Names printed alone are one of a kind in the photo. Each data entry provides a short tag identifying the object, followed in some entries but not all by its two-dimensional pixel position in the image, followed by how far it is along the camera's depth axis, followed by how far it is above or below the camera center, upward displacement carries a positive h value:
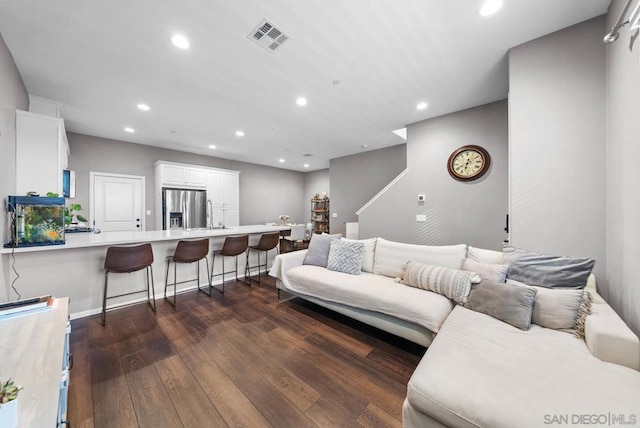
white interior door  4.65 +0.26
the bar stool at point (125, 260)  2.54 -0.52
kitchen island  2.33 -0.61
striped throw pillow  2.00 -0.63
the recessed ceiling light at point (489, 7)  1.73 +1.59
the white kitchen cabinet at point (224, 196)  5.98 +0.47
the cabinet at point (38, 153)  2.53 +0.71
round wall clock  3.41 +0.76
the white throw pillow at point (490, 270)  1.95 -0.52
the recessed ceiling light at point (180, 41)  2.03 +1.56
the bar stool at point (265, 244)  3.88 -0.53
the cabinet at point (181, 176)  5.12 +0.89
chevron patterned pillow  2.86 -0.56
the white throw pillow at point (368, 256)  2.93 -0.56
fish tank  2.16 -0.06
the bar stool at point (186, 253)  3.06 -0.54
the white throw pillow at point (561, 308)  1.53 -0.66
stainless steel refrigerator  5.18 +0.11
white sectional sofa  0.94 -0.80
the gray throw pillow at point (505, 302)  1.60 -0.67
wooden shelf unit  8.03 -0.11
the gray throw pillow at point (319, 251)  3.15 -0.53
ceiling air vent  1.94 +1.58
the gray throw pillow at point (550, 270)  1.67 -0.45
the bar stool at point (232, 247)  3.46 -0.51
